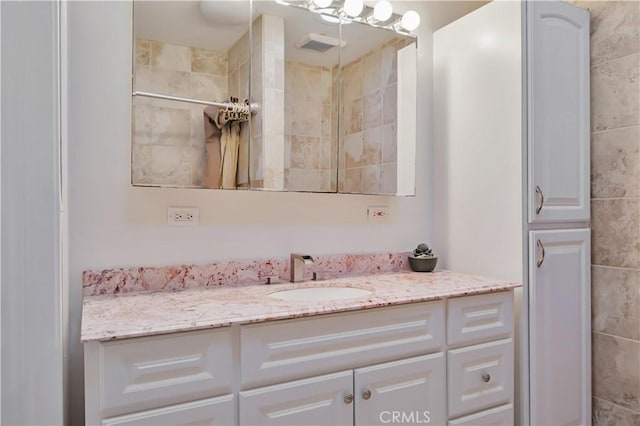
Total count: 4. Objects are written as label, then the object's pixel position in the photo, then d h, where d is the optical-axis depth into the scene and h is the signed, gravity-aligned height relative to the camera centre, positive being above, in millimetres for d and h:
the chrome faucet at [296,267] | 1807 -240
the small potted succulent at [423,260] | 2066 -239
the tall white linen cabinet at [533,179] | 1838 +140
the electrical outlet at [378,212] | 2104 -7
